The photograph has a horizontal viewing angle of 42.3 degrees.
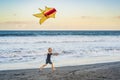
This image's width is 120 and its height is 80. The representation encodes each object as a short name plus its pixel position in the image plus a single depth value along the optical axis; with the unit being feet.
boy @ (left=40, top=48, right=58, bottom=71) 19.71
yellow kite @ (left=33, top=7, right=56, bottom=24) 14.86
